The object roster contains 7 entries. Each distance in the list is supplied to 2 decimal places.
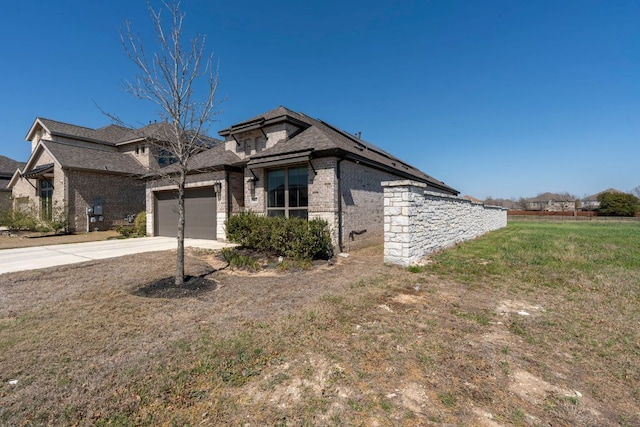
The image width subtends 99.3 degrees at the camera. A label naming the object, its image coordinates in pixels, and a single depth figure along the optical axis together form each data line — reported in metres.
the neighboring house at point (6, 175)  24.62
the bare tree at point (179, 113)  5.75
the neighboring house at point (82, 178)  17.05
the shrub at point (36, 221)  15.86
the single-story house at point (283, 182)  9.67
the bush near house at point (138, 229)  15.72
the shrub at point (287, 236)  8.16
